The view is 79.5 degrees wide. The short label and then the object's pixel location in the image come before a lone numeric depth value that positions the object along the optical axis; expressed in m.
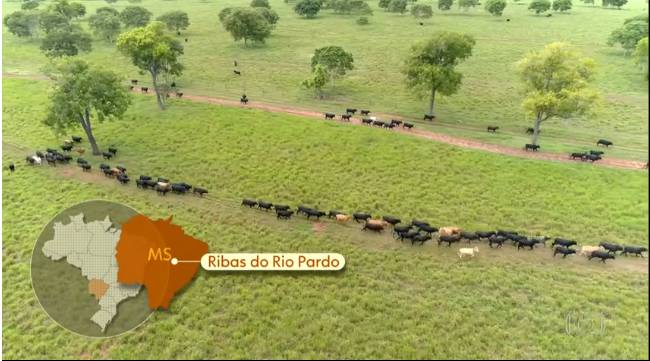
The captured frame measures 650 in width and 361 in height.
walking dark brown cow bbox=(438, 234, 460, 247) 29.08
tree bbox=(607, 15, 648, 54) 69.88
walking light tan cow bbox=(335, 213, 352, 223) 31.73
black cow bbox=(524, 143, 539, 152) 41.77
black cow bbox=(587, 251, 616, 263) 27.23
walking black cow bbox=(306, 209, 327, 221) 32.09
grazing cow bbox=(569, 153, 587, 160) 39.75
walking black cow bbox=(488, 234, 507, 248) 28.78
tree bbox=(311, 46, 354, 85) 58.59
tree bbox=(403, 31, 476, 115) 48.12
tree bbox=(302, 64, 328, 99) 56.12
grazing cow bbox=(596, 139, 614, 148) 42.53
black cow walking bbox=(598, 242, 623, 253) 27.67
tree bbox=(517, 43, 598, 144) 39.05
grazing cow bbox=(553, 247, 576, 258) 27.41
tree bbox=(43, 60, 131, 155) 38.88
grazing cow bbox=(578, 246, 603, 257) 27.70
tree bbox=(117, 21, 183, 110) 48.09
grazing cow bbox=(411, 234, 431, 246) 29.19
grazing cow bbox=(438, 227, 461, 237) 29.61
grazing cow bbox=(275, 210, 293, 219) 32.44
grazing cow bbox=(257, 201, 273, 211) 33.07
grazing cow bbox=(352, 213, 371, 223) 31.55
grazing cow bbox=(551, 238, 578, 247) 28.02
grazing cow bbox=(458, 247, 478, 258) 27.88
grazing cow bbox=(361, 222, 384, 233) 30.56
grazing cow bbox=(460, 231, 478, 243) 29.42
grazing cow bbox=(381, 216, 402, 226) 31.30
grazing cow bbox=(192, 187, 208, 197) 35.19
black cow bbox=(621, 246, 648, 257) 27.61
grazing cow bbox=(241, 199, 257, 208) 33.72
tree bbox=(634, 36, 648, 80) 55.38
